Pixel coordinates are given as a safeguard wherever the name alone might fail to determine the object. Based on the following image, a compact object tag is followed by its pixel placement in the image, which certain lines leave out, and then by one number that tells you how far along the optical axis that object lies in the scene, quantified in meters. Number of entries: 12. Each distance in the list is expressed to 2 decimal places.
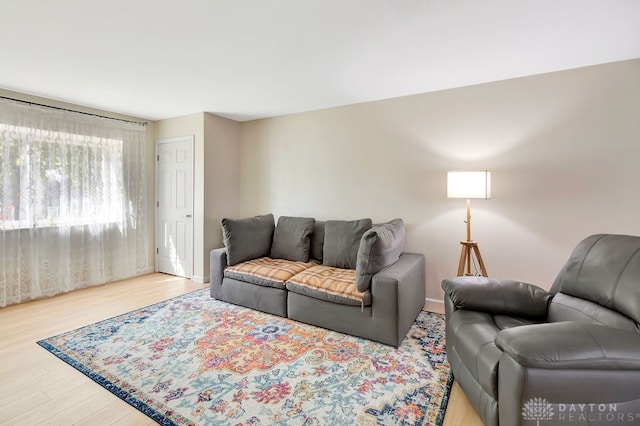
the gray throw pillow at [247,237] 3.36
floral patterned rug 1.67
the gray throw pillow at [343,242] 3.18
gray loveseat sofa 2.44
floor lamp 2.68
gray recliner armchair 1.13
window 3.22
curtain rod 3.26
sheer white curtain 3.25
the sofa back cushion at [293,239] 3.52
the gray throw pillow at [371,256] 2.45
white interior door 4.25
